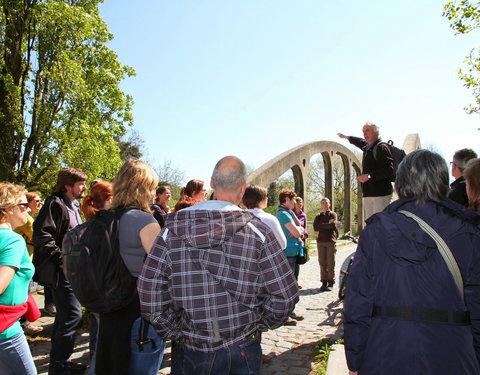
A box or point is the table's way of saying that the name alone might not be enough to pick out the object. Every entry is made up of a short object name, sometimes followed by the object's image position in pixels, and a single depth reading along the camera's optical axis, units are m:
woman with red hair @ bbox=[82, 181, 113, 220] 3.32
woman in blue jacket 1.88
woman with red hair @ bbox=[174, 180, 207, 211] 4.43
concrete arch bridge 13.95
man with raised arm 4.73
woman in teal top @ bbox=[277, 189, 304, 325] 6.36
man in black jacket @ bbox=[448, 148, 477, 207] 3.94
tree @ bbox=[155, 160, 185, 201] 45.98
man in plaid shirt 2.02
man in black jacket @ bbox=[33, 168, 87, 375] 3.58
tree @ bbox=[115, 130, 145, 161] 38.19
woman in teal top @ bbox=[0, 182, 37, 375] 2.35
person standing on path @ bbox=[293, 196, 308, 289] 8.31
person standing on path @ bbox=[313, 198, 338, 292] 8.06
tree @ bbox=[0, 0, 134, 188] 13.72
